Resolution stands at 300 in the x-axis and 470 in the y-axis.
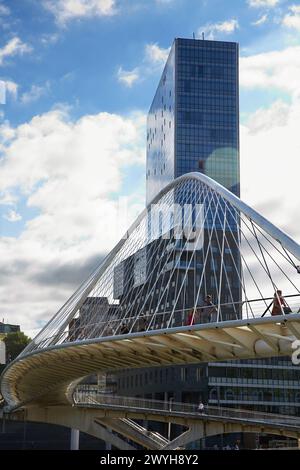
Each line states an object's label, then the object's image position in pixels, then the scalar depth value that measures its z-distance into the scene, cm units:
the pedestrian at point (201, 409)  6919
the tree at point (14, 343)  12594
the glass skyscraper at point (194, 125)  11081
